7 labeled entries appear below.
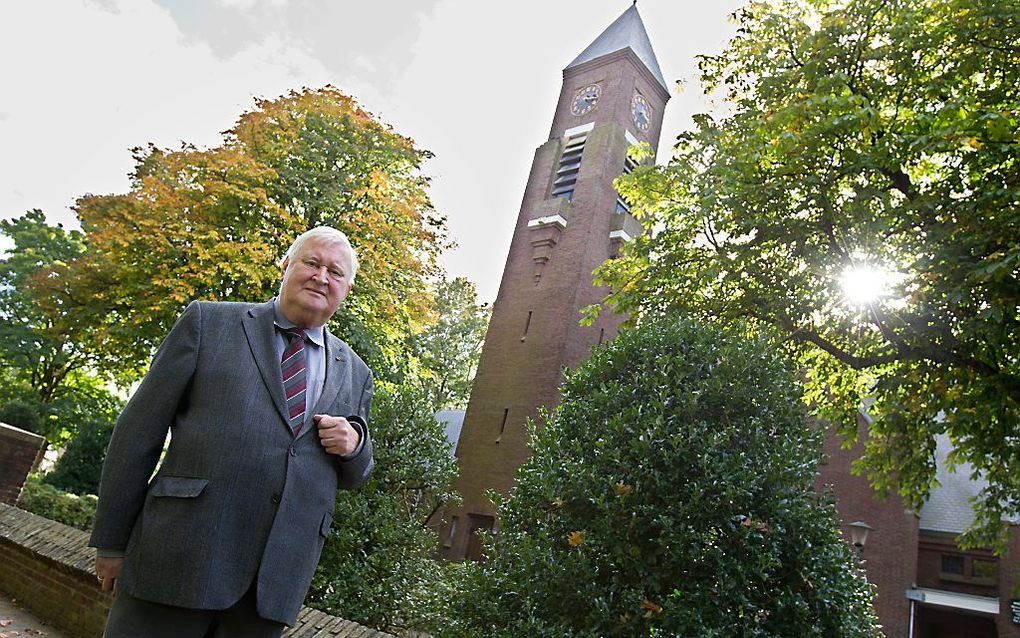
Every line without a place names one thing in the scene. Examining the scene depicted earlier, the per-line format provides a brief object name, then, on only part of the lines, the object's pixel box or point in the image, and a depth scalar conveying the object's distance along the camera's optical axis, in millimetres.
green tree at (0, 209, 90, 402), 25281
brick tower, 22469
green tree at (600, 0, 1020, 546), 8391
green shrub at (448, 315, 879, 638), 4316
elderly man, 2242
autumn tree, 14977
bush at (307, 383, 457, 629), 6746
